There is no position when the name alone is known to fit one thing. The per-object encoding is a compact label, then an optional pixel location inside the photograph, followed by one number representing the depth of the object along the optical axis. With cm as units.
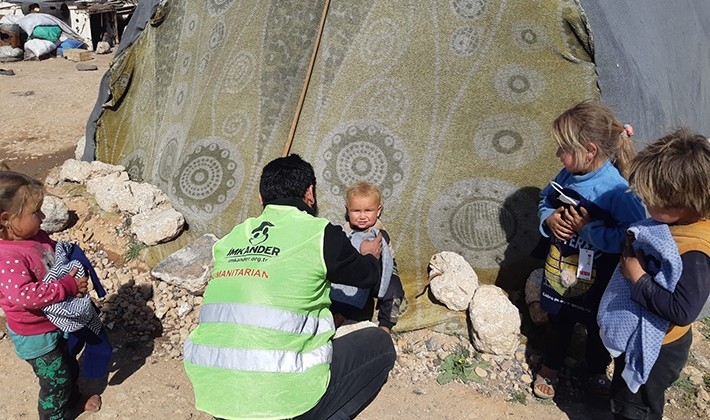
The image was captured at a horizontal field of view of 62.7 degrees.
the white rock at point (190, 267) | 380
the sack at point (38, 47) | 1325
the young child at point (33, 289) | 258
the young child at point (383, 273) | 330
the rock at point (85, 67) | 1225
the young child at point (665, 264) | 212
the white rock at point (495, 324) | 332
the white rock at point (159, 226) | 414
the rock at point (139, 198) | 434
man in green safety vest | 215
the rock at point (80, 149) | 561
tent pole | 387
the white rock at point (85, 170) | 490
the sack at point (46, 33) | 1403
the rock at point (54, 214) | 445
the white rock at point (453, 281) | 350
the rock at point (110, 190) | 455
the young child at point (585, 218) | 262
